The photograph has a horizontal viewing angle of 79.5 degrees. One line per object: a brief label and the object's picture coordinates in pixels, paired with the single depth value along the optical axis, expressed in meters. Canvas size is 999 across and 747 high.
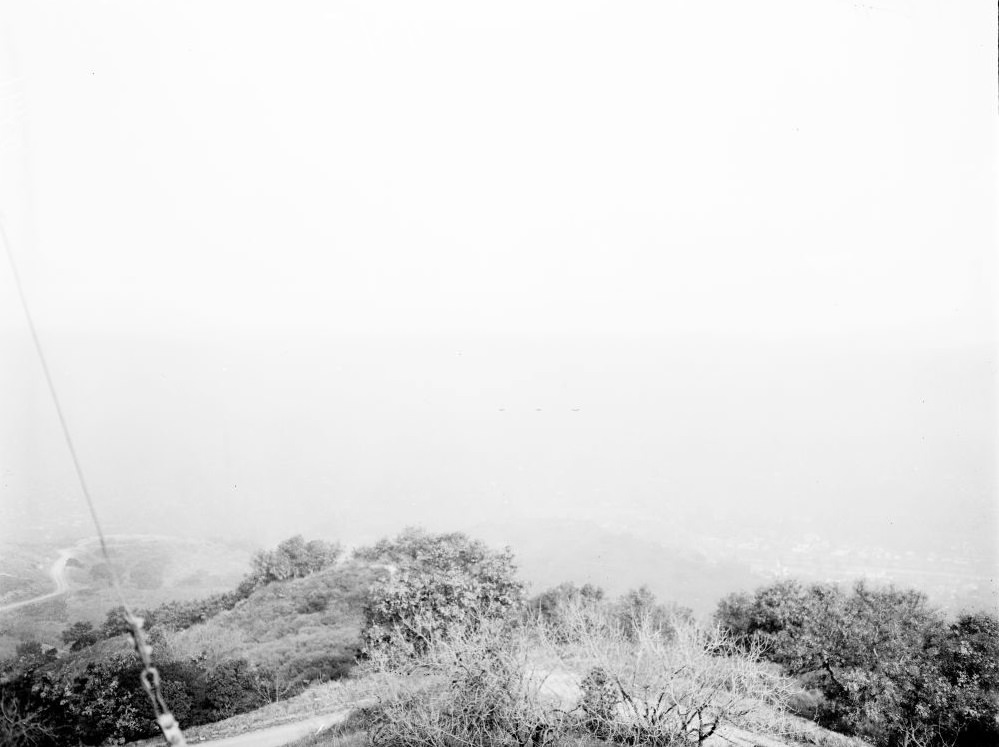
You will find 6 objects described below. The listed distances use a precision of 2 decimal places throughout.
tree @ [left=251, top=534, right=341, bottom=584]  38.66
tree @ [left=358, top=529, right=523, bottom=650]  20.92
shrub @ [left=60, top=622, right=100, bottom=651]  26.78
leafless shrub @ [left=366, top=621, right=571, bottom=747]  12.50
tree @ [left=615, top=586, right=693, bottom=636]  27.45
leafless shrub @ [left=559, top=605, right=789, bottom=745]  12.70
